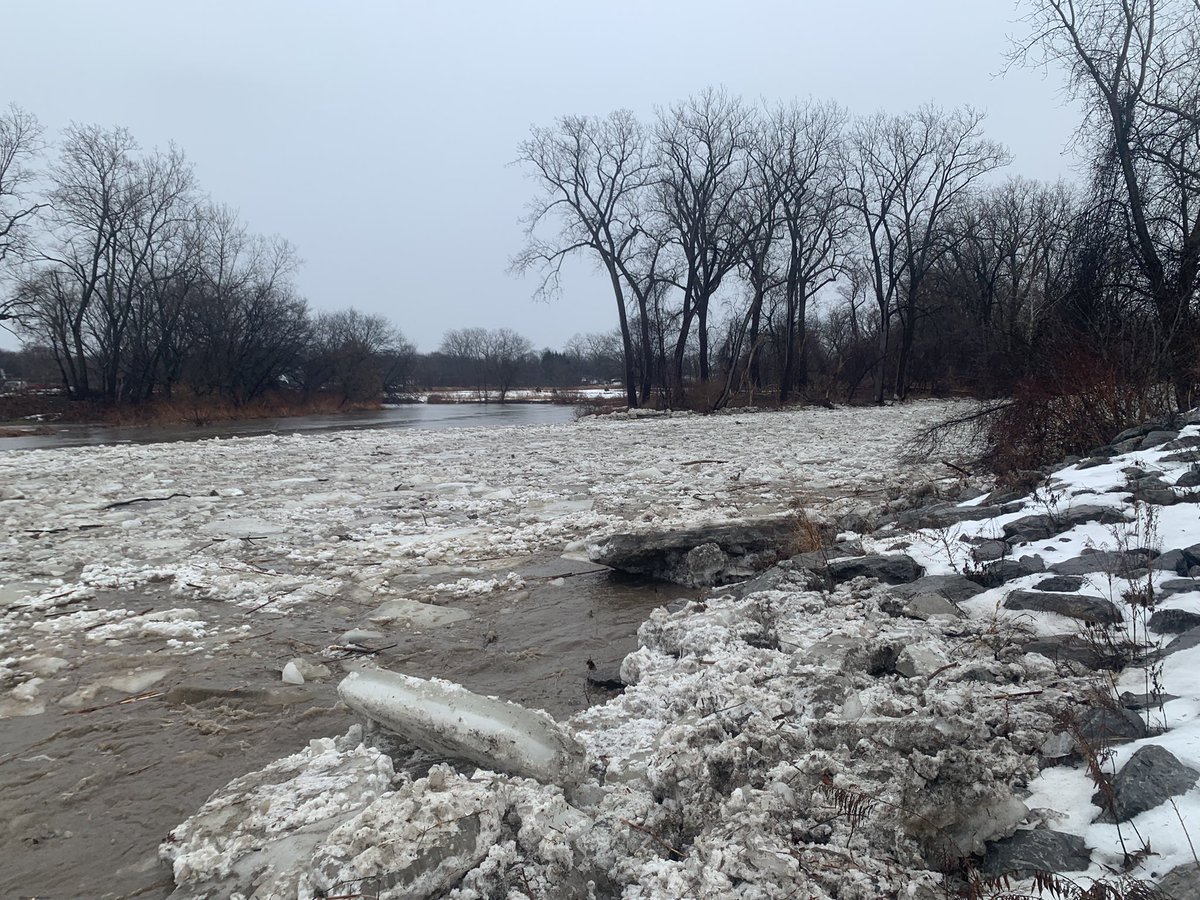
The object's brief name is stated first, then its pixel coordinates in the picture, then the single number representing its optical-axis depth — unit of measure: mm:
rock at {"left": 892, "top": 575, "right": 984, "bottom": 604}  3588
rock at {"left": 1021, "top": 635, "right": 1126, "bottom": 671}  2646
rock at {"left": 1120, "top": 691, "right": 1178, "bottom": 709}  2189
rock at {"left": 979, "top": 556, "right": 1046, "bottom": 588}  3611
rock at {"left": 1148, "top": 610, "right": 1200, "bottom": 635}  2703
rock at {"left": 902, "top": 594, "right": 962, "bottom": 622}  3365
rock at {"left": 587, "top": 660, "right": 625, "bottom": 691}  3334
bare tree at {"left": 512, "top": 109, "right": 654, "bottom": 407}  28547
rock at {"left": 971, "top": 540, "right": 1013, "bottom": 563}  3893
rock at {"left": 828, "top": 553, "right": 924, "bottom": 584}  4059
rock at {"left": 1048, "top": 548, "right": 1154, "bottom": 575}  3283
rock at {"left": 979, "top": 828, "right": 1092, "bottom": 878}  1693
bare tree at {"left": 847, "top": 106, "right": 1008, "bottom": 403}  31688
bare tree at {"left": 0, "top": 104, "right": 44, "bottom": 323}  25281
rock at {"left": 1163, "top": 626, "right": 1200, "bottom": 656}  2469
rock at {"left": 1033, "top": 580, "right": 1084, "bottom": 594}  3264
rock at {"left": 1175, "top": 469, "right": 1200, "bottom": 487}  4241
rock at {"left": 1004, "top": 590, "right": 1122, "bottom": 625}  2955
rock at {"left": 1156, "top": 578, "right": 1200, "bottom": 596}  2928
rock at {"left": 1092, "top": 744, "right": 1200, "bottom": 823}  1731
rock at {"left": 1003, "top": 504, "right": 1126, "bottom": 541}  3982
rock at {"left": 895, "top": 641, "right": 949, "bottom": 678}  2760
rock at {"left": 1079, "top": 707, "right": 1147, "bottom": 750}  2062
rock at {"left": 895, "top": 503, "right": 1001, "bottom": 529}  4758
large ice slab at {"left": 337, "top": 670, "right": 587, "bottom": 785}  2236
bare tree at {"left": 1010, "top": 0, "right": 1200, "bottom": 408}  7520
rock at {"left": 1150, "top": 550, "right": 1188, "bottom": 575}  3158
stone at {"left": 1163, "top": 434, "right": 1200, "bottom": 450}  5041
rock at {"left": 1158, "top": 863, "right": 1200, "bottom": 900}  1435
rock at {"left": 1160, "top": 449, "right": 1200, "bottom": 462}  4719
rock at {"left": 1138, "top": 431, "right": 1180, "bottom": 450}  5567
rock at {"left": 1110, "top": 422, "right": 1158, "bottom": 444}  6164
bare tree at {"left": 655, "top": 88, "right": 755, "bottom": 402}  28469
